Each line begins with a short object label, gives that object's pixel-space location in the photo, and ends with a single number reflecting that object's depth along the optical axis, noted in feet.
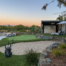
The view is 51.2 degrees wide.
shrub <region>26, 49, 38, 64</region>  9.29
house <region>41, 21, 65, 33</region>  59.77
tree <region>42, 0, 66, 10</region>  8.07
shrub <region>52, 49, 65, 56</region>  8.33
